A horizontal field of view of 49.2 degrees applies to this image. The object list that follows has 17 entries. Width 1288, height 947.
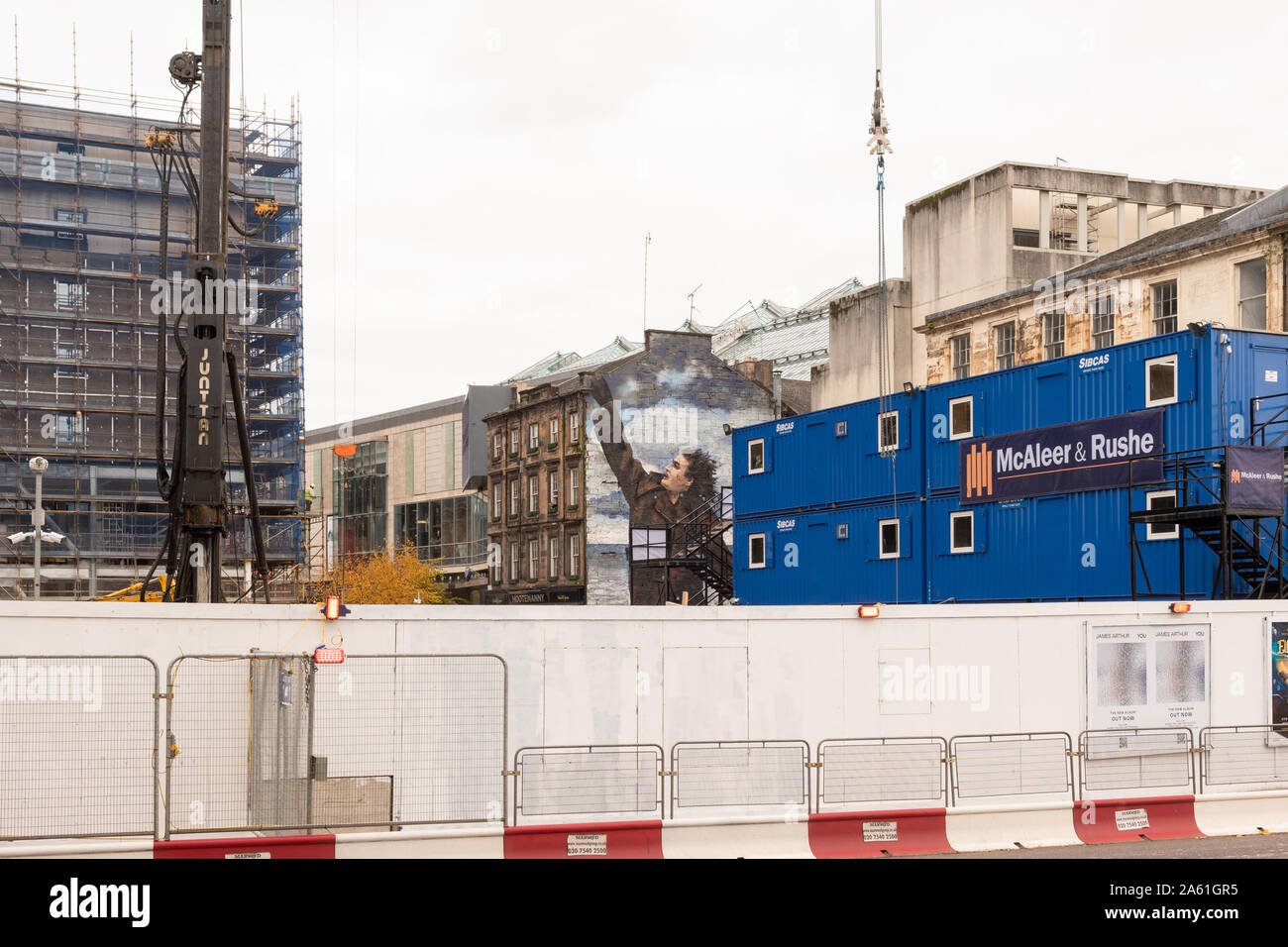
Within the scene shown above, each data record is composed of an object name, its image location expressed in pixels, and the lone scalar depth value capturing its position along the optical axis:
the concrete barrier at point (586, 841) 14.45
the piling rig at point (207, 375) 19.73
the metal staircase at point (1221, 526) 26.23
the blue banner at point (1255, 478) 26.27
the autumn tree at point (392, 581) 75.31
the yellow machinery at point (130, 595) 38.44
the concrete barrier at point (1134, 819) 16.47
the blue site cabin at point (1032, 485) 28.53
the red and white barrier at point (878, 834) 15.36
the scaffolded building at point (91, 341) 58.31
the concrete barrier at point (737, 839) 14.94
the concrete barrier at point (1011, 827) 15.83
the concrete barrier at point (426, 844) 13.98
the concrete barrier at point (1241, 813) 17.08
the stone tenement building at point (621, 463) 68.06
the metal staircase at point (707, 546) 50.41
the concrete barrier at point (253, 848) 13.31
